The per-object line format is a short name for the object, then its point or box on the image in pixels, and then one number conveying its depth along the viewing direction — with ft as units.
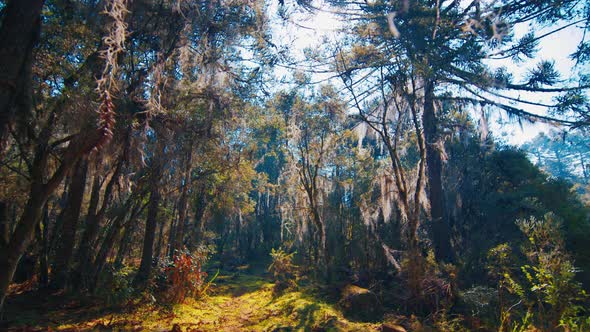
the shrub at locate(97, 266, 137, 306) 23.09
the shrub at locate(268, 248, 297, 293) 38.86
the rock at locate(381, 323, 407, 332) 20.81
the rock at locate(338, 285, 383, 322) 26.37
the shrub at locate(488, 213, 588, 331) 17.10
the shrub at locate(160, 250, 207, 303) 27.53
